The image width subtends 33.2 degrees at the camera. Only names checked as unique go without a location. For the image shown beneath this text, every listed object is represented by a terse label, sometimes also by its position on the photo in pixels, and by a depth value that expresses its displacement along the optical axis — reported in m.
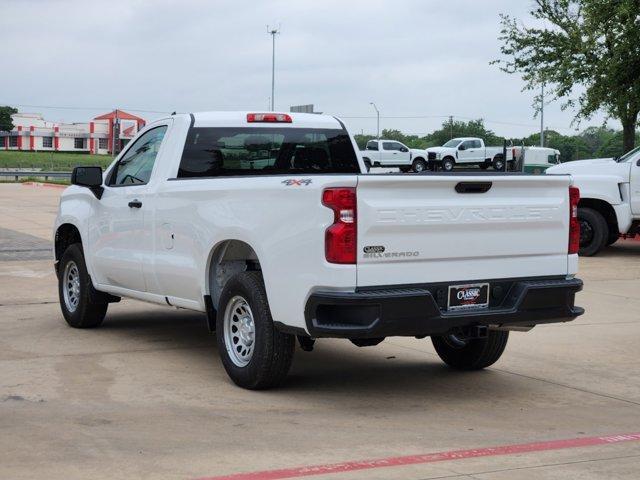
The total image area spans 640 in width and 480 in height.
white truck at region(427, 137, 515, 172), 54.19
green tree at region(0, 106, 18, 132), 138.25
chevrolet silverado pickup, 6.65
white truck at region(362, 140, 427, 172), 53.88
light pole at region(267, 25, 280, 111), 64.59
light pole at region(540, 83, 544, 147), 31.43
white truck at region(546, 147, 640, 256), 17.72
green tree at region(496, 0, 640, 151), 24.98
